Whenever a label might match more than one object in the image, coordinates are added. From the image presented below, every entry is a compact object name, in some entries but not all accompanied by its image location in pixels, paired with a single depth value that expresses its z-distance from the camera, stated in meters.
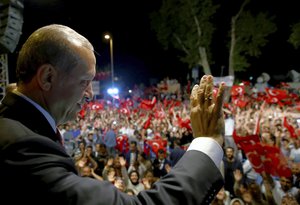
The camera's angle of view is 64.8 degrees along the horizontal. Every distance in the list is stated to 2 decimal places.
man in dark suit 0.64
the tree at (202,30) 17.86
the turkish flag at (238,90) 9.80
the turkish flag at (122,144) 7.77
